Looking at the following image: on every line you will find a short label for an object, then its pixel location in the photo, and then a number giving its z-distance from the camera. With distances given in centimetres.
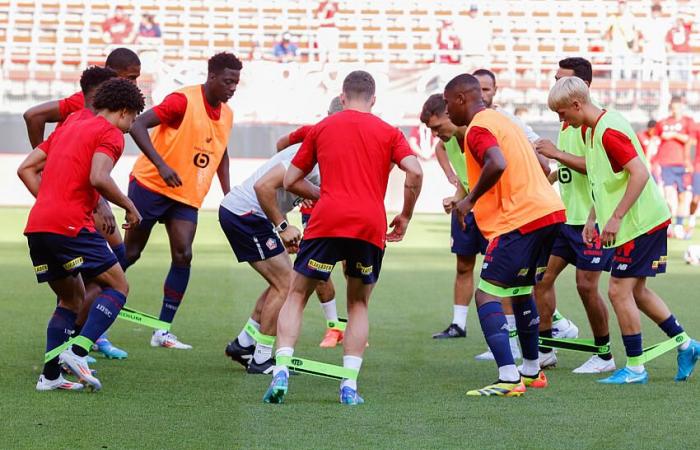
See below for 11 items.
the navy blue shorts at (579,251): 1720
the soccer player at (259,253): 1672
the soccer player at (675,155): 4284
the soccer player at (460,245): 1966
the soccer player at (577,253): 1717
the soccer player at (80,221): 1443
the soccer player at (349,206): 1402
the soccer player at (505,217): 1482
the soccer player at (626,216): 1508
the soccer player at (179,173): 1917
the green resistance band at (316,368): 1425
